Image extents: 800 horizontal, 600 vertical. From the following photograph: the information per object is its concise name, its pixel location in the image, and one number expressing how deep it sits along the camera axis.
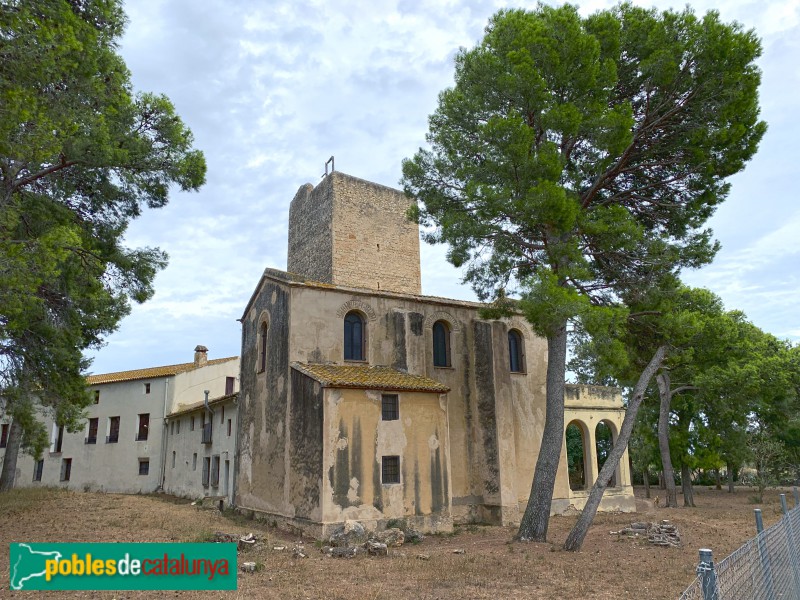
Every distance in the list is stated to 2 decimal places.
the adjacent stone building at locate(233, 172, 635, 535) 15.37
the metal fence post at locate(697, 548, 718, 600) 3.71
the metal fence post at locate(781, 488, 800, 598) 6.70
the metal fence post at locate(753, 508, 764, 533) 7.03
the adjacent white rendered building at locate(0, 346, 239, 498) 29.77
